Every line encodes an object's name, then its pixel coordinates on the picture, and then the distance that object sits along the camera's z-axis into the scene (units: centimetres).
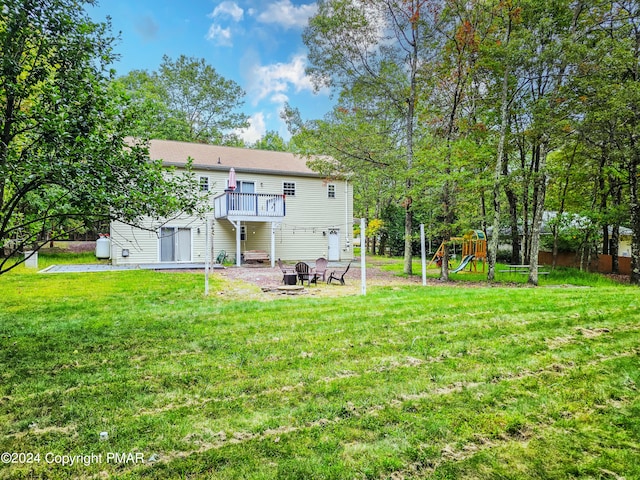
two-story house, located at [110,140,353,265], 1723
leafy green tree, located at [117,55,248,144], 2966
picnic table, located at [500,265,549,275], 1341
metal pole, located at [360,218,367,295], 802
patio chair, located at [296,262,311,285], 1070
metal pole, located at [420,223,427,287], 976
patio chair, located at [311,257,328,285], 1131
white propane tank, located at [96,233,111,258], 1851
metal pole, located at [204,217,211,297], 854
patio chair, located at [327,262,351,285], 1090
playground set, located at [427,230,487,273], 1526
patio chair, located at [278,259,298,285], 1059
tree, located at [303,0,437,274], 1340
